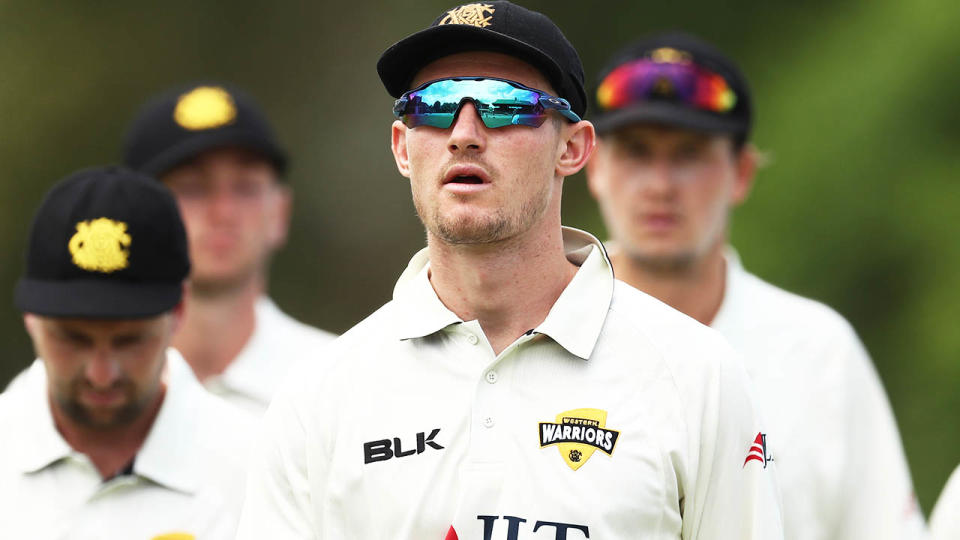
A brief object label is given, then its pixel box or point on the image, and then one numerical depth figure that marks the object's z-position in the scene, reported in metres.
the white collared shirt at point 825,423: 14.59
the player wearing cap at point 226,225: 17.97
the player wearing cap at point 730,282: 14.74
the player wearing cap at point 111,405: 12.84
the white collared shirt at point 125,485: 12.76
